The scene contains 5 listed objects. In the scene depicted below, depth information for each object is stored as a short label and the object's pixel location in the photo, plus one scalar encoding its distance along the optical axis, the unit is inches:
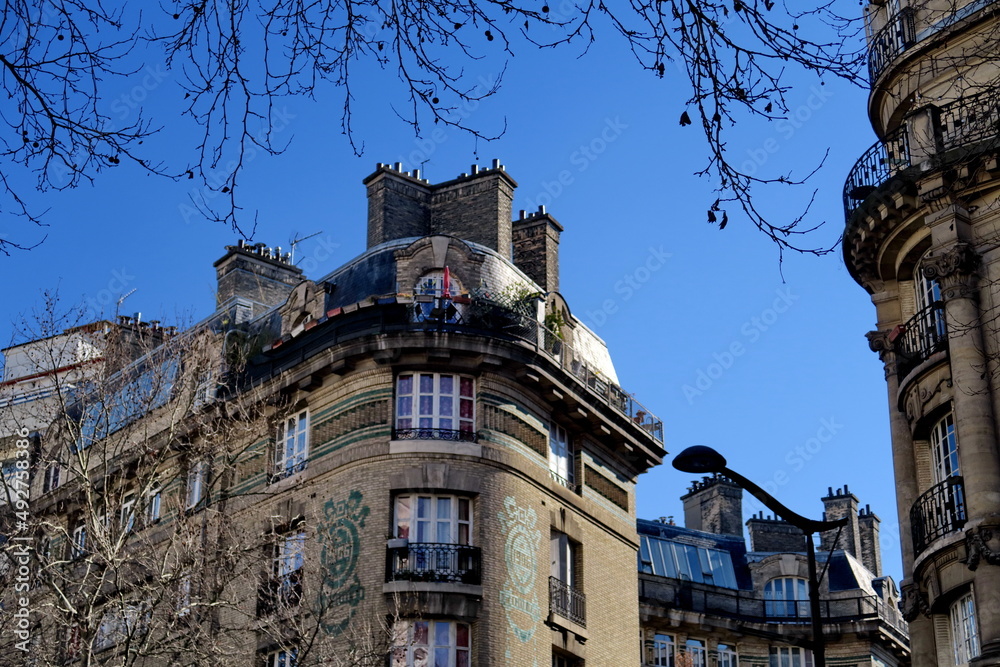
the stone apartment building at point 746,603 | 2006.6
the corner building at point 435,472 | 1294.3
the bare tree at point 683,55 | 351.9
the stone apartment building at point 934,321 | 995.3
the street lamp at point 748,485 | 730.2
